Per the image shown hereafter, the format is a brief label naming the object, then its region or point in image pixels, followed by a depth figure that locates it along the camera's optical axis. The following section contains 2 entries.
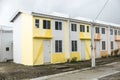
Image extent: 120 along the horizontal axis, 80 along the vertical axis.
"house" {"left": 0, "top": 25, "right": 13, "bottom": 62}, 11.91
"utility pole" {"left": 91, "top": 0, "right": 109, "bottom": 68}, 8.60
